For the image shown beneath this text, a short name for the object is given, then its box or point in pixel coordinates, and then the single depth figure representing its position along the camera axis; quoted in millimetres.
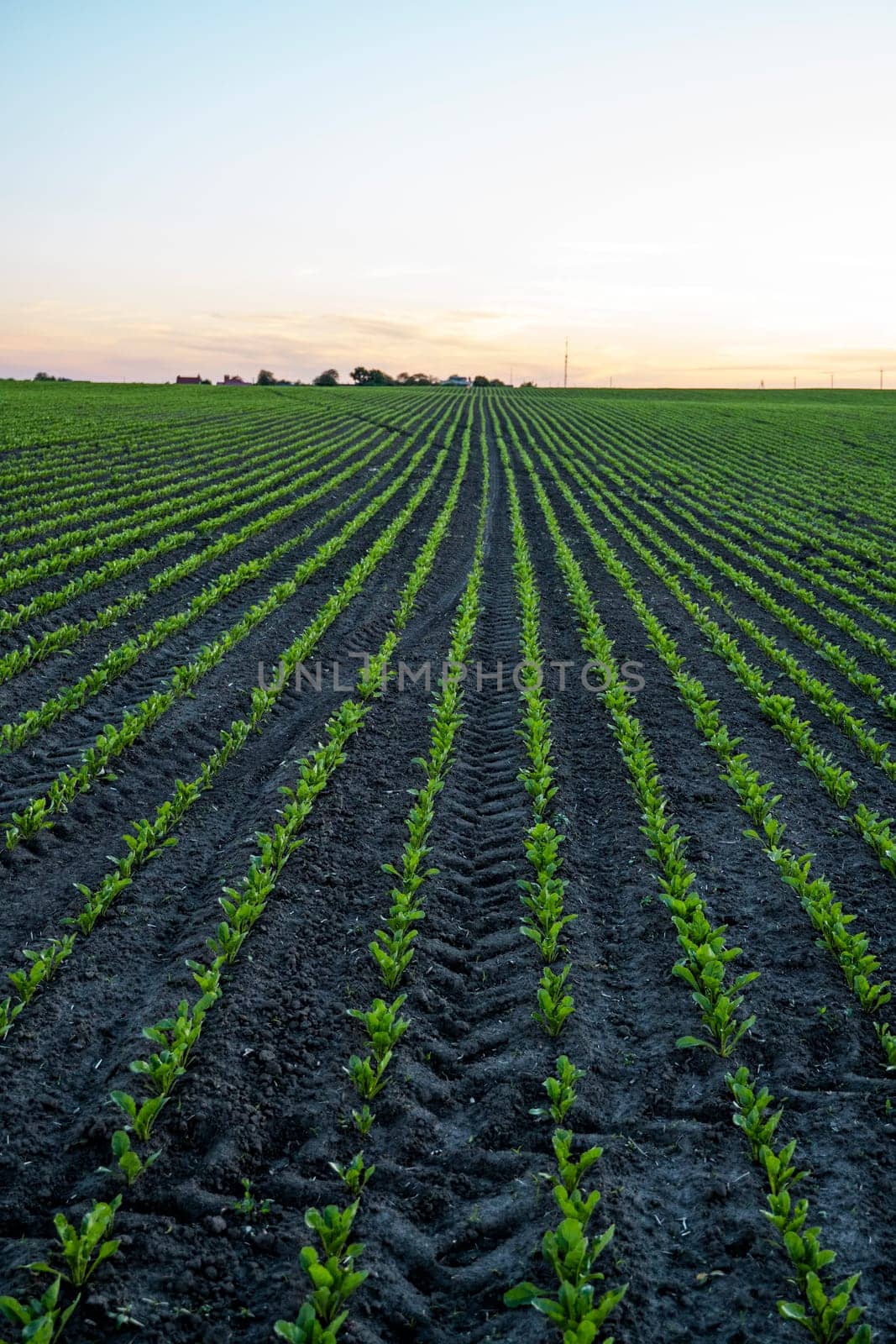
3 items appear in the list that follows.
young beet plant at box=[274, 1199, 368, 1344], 2938
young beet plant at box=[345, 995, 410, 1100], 4176
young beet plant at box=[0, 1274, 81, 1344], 2904
